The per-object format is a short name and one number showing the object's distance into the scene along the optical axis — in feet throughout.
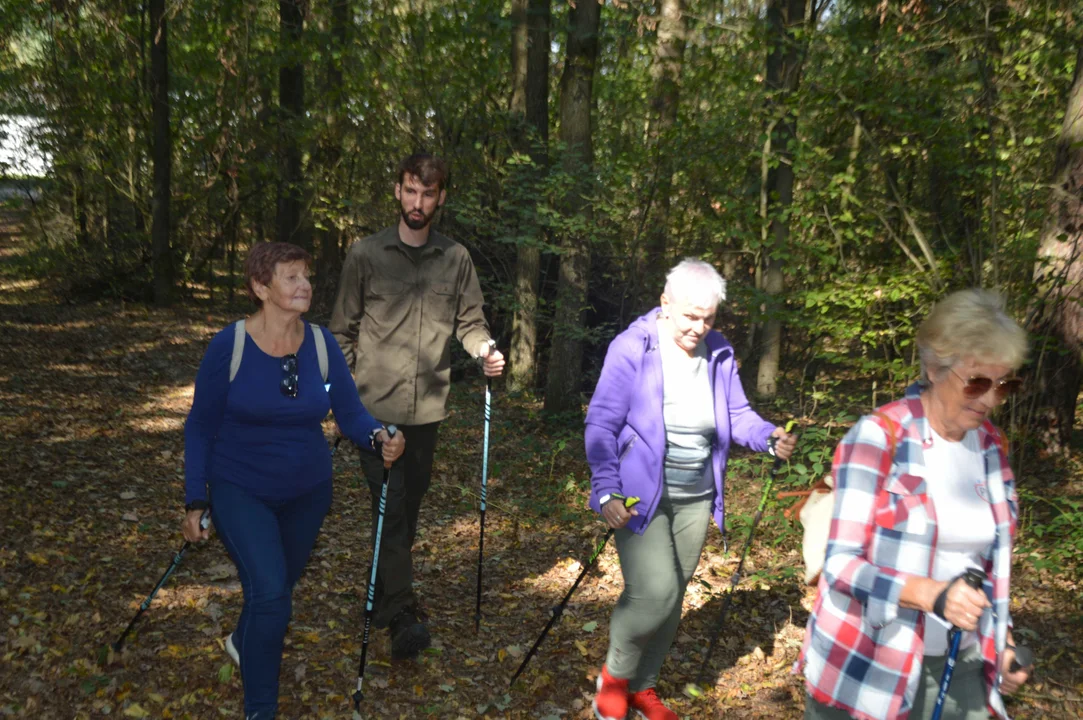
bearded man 15.67
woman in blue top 11.59
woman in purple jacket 12.37
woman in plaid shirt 8.04
